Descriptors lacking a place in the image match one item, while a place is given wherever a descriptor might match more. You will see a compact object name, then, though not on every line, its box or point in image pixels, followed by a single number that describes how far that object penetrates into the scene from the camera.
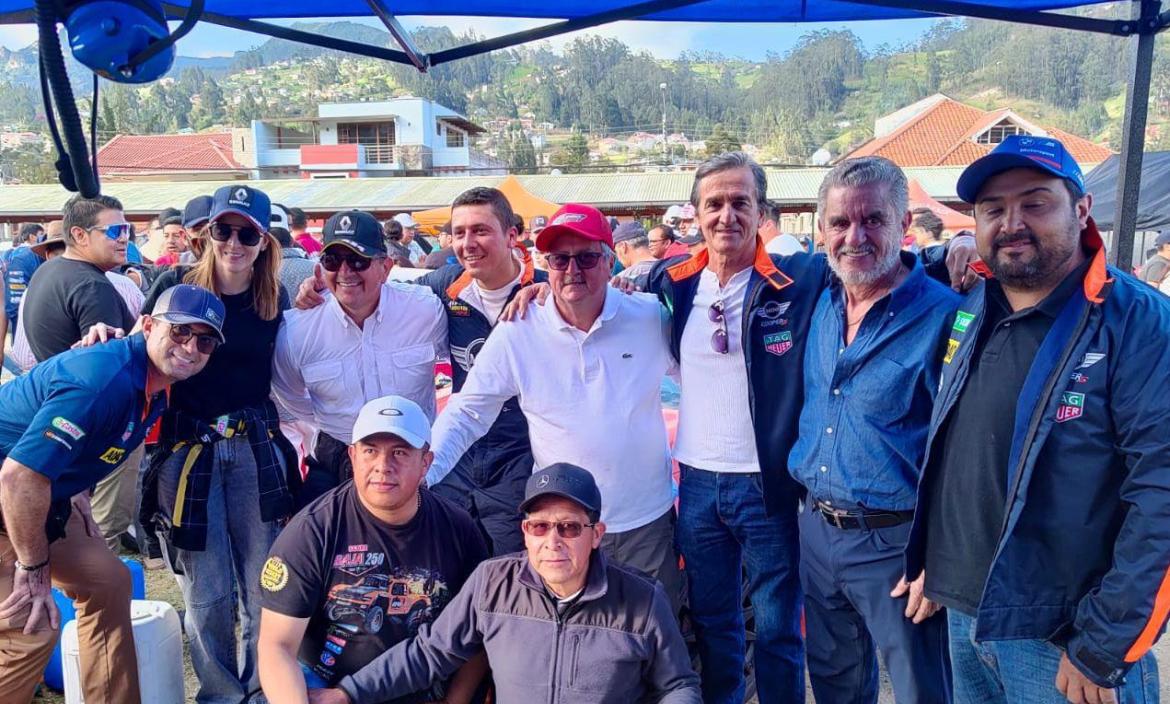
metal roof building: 27.66
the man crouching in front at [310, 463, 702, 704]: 2.43
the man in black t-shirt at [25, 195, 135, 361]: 4.29
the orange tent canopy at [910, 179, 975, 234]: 14.89
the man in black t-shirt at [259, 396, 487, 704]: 2.66
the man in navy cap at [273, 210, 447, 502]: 3.33
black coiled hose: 1.48
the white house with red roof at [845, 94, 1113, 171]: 43.59
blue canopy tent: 2.81
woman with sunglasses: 3.15
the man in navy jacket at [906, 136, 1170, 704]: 1.85
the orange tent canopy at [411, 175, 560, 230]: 17.44
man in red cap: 3.00
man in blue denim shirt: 2.47
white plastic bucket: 3.12
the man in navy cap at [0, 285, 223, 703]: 2.57
